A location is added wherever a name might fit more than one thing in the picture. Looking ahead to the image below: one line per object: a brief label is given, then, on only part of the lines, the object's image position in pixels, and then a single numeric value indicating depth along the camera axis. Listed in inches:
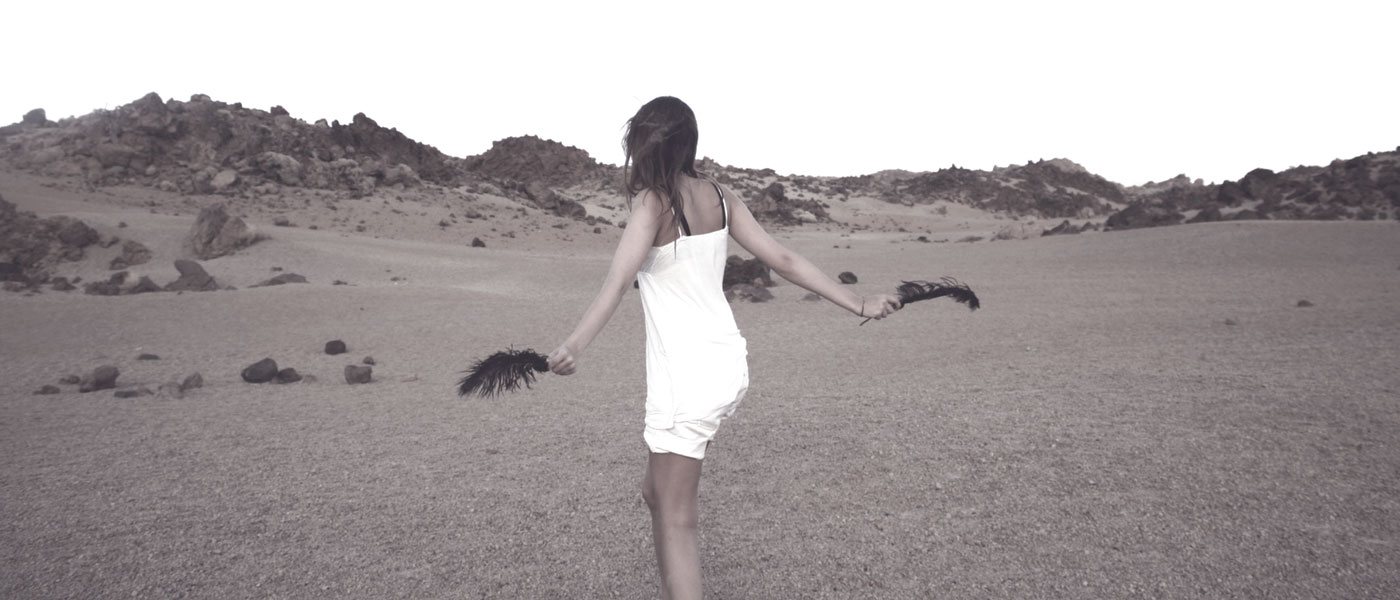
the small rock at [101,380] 227.3
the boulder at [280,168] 747.4
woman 87.3
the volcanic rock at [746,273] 431.2
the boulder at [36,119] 878.4
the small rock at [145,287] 386.6
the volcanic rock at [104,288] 385.4
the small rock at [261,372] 238.5
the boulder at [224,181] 715.4
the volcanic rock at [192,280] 388.2
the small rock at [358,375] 241.4
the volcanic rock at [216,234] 489.1
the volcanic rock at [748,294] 394.0
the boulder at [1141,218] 661.9
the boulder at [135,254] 473.2
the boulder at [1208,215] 647.8
